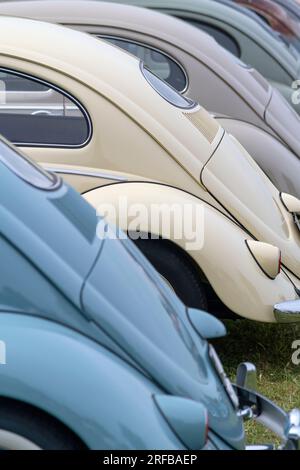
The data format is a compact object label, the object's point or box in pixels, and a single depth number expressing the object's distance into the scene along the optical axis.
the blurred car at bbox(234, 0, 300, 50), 9.61
